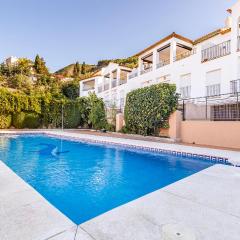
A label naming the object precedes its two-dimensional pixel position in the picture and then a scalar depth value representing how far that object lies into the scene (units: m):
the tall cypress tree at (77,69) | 61.67
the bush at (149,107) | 13.12
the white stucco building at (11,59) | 56.78
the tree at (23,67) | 43.06
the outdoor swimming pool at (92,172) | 4.43
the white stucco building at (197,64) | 14.37
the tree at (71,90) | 41.36
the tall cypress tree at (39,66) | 49.36
